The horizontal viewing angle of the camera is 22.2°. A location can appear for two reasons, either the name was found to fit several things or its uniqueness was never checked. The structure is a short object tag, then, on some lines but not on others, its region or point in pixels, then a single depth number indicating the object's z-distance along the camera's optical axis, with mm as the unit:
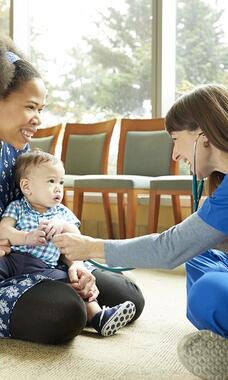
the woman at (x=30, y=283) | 1727
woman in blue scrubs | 1358
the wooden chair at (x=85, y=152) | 4719
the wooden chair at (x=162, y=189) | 3793
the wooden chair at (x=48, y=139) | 5152
